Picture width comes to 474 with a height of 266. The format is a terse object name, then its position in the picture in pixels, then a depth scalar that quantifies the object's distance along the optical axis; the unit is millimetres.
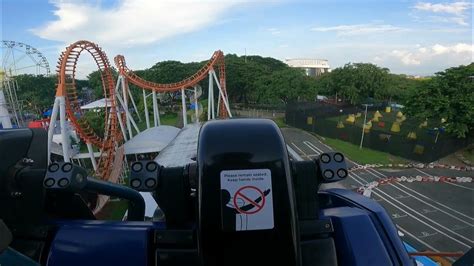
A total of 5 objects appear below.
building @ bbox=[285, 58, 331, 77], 123000
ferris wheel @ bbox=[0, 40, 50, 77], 30920
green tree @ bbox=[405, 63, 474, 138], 22688
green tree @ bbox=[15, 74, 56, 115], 49156
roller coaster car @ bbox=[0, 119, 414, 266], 1233
